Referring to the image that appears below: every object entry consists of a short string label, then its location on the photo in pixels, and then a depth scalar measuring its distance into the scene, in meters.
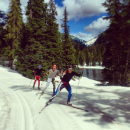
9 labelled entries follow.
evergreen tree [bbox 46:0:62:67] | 27.75
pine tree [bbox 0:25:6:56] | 30.76
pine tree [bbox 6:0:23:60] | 27.56
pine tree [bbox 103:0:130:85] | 17.98
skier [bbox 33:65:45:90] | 12.46
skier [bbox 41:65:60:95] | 9.90
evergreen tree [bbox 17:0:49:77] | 21.88
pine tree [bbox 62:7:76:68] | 31.87
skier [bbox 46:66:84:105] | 7.60
